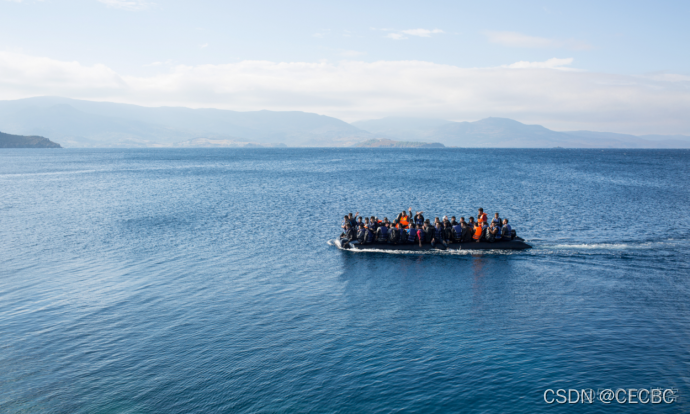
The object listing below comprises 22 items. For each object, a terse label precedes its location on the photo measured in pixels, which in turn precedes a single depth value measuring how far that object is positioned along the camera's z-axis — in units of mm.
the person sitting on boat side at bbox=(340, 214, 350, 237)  37638
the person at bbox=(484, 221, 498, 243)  34844
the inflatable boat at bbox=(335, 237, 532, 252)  34500
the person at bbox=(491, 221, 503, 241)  34969
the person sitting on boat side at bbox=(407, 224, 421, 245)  35438
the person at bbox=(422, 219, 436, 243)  35469
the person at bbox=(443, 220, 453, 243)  35438
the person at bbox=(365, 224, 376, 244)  35344
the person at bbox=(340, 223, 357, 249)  36219
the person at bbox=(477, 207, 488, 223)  36150
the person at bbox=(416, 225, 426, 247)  35281
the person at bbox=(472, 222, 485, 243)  35188
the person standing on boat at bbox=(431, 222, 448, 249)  35281
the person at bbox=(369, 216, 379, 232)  36062
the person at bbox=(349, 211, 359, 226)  38097
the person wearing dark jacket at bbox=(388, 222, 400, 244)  35438
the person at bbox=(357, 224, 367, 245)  35509
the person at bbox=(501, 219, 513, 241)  34812
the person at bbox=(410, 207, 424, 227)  37334
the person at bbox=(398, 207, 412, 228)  36469
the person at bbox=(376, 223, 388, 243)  35781
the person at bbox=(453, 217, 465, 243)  35156
